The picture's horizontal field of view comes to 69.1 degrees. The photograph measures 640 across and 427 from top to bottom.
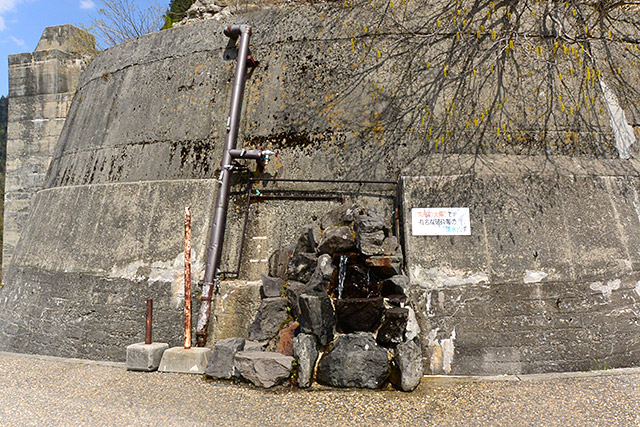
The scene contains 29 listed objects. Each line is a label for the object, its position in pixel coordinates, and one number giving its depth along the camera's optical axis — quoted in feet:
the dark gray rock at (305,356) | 14.69
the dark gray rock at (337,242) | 17.04
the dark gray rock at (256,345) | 16.26
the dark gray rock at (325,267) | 16.52
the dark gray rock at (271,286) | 17.72
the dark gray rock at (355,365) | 14.67
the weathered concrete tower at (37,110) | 37.22
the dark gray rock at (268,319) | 17.04
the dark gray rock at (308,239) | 17.89
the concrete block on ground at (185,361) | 16.35
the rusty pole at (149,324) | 17.42
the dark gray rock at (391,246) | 17.25
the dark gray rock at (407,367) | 14.42
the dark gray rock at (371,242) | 16.89
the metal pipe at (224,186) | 18.28
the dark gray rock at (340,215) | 18.17
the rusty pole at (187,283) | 17.21
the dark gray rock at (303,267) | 17.33
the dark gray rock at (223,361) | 15.48
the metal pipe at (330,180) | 19.49
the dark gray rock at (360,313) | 15.70
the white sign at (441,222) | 17.72
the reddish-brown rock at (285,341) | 15.98
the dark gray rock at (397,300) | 16.07
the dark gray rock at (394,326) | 15.43
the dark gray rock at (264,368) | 14.76
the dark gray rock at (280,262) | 18.51
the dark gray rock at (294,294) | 16.79
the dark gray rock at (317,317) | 15.56
